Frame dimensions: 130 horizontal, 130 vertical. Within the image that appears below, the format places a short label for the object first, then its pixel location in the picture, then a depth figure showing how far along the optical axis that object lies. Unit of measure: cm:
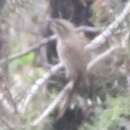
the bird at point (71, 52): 653
